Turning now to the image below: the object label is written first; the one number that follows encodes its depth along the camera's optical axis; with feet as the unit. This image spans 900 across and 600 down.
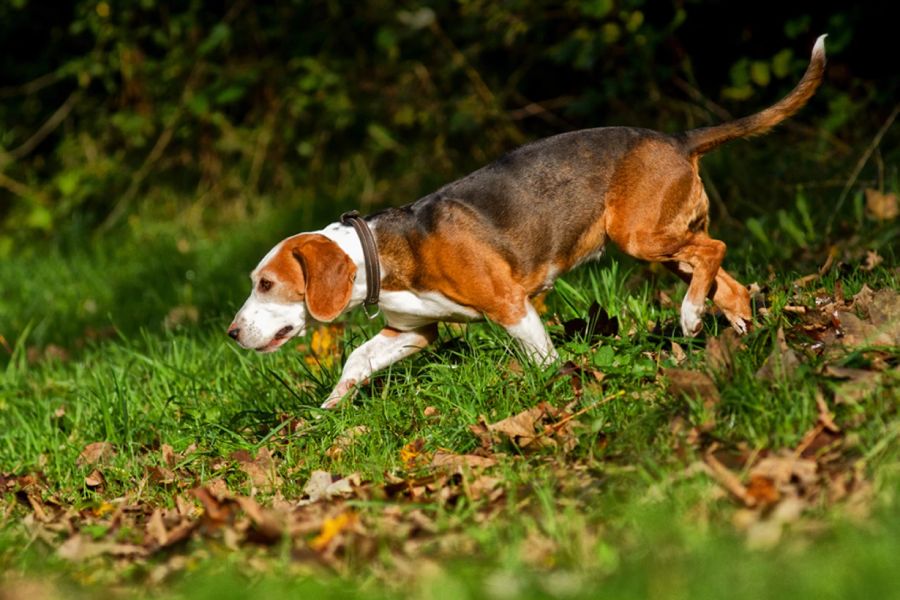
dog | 33.78
